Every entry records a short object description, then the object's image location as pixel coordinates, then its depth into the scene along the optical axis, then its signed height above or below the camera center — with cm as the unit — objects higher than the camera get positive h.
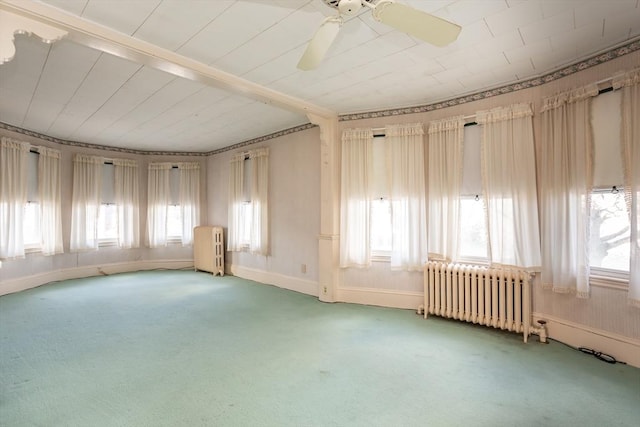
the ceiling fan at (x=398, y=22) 157 +104
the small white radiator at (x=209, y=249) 633 -61
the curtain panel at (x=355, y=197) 418 +30
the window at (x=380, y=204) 417 +18
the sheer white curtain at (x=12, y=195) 462 +40
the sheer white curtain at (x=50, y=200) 530 +37
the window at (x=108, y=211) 639 +20
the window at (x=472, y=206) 356 +14
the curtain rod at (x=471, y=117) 354 +114
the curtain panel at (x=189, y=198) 698 +49
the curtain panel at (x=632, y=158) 245 +46
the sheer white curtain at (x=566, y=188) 279 +27
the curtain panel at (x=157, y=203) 680 +38
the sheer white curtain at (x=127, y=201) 650 +41
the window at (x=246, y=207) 597 +24
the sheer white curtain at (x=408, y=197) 388 +27
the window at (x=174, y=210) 702 +23
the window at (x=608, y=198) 266 +16
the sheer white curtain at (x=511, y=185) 317 +33
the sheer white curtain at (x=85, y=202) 593 +37
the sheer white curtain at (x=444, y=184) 363 +40
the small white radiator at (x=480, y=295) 316 -84
